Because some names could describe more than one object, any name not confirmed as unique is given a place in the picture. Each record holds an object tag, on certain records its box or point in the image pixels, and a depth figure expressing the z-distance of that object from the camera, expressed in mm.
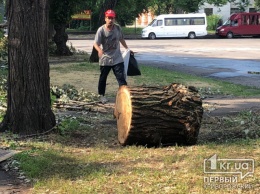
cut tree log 6191
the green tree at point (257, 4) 54656
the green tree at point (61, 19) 22266
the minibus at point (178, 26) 47656
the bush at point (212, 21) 60156
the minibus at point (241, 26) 48062
